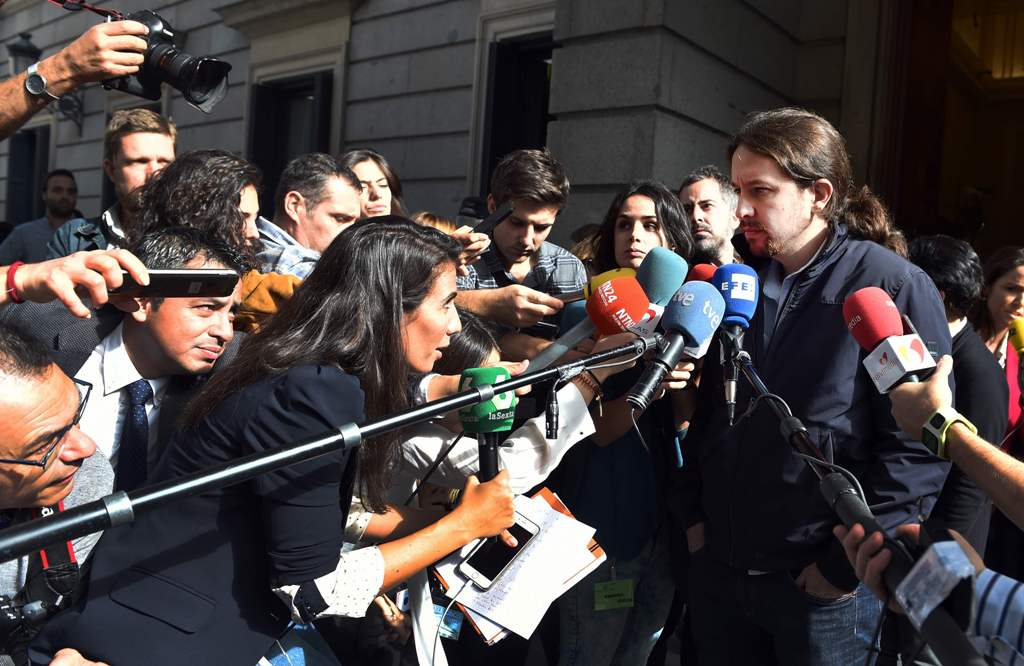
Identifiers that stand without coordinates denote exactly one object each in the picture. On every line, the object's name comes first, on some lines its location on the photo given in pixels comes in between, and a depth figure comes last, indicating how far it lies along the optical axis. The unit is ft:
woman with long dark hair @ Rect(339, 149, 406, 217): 15.69
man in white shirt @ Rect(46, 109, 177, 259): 13.08
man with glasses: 5.63
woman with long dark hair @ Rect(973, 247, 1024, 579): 12.46
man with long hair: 7.58
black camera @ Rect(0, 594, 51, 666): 5.69
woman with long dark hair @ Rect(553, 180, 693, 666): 9.88
